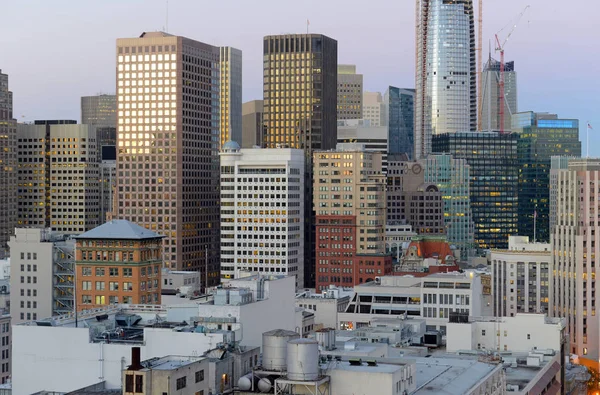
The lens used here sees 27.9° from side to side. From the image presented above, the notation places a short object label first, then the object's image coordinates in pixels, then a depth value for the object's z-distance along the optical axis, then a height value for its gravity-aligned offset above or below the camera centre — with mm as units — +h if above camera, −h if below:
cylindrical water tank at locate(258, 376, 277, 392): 111438 -17382
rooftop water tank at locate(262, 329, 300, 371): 113125 -14560
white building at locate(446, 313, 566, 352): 192625 -22572
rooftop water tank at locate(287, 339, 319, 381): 108562 -14826
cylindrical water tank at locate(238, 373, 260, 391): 112750 -17474
